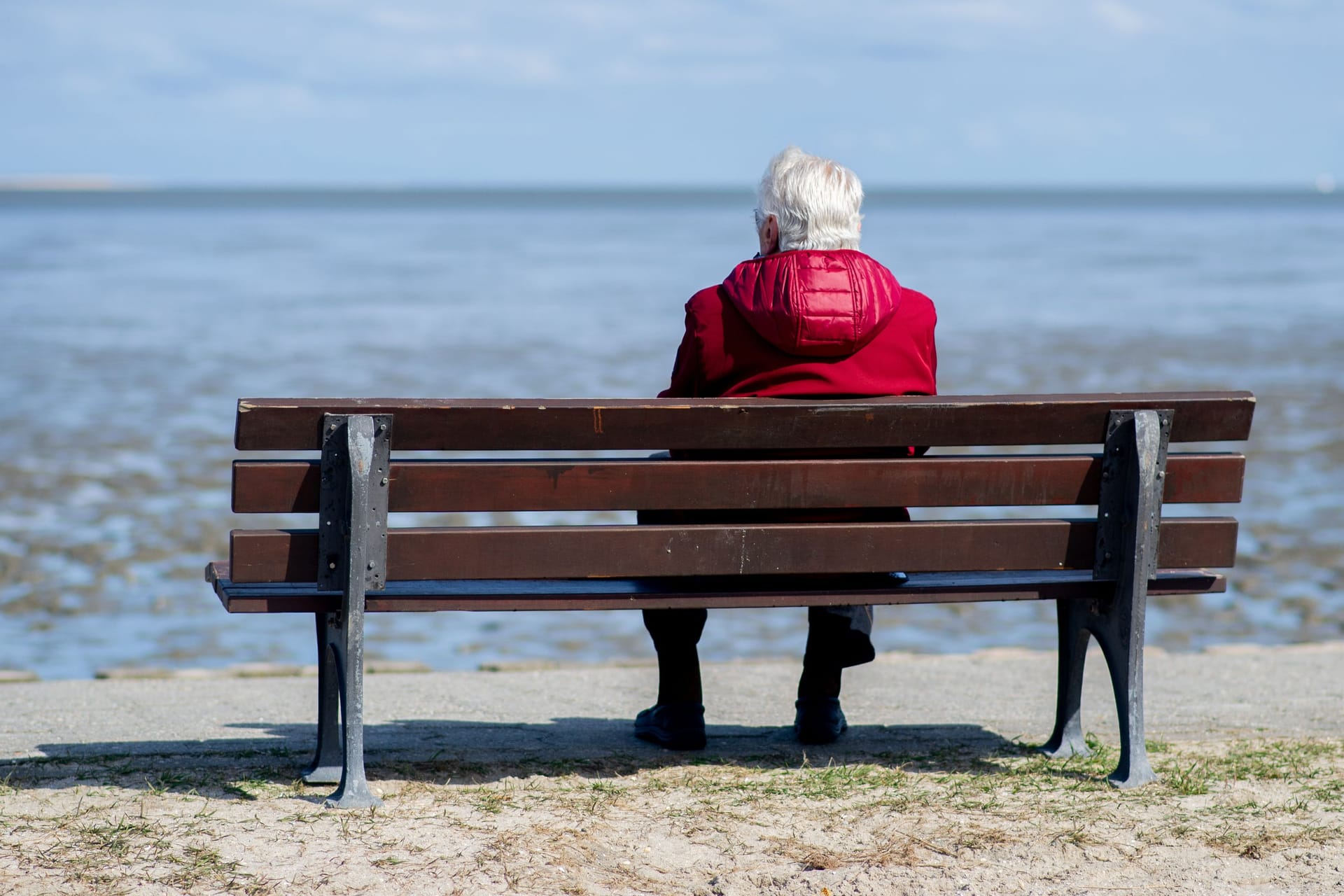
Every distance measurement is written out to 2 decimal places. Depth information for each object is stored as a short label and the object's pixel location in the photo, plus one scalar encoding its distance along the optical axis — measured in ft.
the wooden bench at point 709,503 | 24.14
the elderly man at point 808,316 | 25.96
